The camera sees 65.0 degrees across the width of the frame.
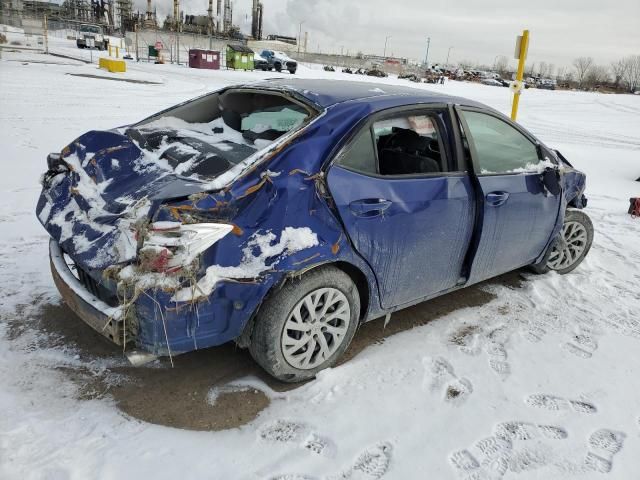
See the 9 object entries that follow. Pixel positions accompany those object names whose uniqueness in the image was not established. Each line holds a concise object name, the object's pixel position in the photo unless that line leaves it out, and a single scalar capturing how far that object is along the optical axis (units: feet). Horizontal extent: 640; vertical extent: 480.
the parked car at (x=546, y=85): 173.56
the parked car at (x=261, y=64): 121.08
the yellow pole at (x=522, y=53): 25.52
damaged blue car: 7.61
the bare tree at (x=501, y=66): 414.12
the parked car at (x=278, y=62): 122.29
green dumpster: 107.76
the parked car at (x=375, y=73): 147.95
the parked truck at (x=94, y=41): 130.21
